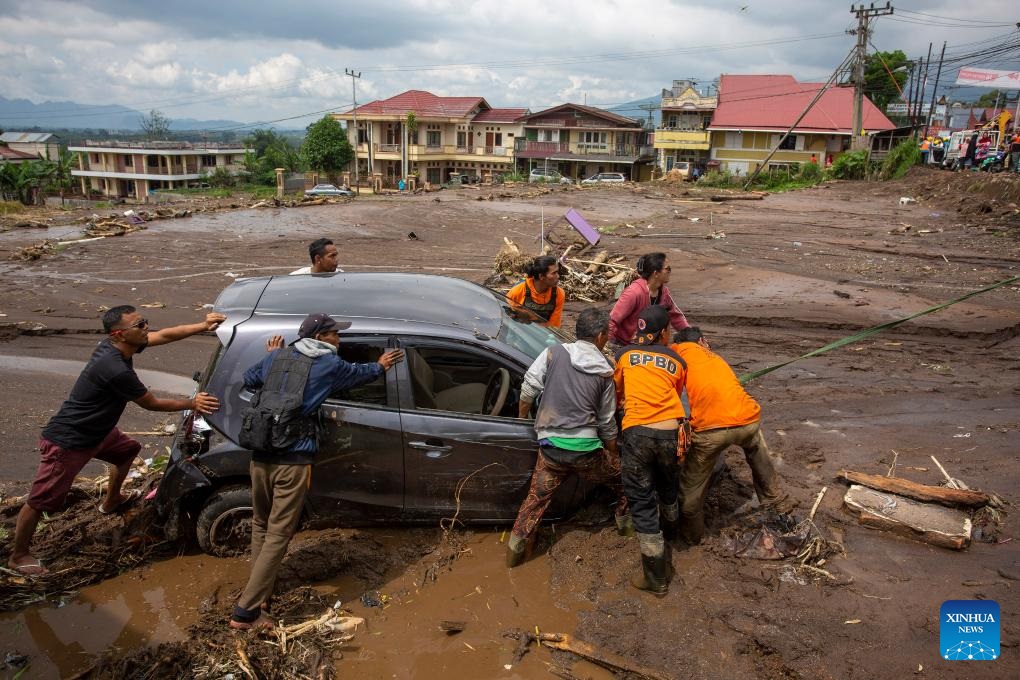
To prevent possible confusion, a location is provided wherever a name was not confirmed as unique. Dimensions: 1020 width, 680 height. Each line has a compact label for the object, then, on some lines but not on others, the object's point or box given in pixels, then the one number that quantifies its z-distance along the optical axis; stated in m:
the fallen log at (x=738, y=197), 28.56
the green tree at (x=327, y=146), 52.38
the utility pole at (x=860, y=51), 34.70
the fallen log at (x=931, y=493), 4.40
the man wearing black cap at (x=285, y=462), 3.60
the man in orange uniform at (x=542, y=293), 5.96
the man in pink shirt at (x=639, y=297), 5.41
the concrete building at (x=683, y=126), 47.72
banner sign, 39.97
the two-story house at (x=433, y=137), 51.75
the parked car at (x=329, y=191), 33.06
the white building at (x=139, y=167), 62.97
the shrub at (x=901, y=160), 30.64
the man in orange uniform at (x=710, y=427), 4.11
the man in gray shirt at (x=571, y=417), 3.96
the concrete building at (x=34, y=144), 80.76
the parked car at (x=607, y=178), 40.08
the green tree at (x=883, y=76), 56.94
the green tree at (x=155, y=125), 102.12
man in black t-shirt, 3.99
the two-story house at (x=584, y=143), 51.06
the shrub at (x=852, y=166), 33.28
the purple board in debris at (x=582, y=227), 11.02
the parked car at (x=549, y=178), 38.78
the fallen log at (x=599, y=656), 3.36
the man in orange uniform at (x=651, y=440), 3.90
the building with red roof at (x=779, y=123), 43.31
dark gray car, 4.05
